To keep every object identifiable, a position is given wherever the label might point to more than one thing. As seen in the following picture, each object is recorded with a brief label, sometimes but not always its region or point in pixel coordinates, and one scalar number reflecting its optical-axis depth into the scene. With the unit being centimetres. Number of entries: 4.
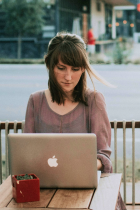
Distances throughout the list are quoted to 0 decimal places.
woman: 255
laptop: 223
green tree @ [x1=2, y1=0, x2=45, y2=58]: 1420
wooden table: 221
